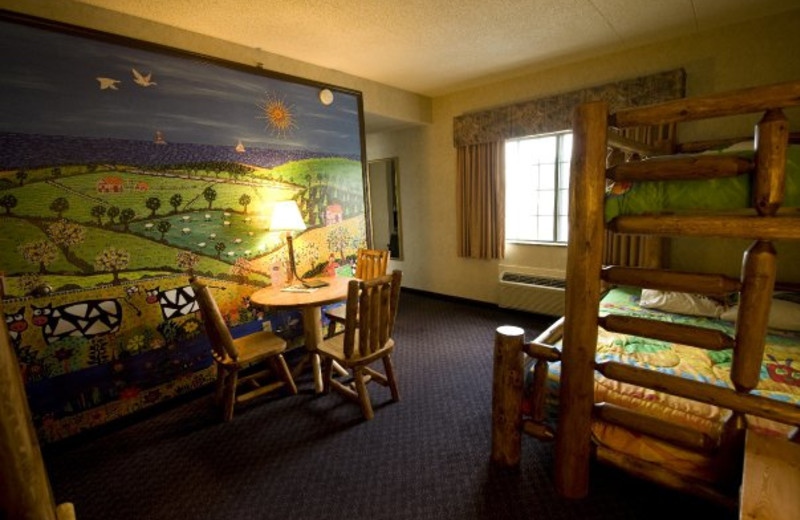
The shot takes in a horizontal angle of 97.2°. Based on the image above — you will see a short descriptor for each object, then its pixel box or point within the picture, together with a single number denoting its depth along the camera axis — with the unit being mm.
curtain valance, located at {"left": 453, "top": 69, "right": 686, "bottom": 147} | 2922
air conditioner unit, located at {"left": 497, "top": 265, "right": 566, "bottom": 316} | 3740
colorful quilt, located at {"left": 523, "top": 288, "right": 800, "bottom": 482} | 1433
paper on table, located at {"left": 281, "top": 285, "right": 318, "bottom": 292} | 2754
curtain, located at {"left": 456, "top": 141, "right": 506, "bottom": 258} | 4062
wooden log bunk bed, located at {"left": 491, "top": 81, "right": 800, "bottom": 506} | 1076
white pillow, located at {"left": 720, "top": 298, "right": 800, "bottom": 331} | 2145
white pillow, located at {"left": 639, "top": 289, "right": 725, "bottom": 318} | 2482
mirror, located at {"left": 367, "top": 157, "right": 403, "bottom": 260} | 5223
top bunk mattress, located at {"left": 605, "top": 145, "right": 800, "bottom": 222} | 1149
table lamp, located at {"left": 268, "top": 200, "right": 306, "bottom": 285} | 2805
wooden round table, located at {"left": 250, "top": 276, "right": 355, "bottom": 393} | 2389
